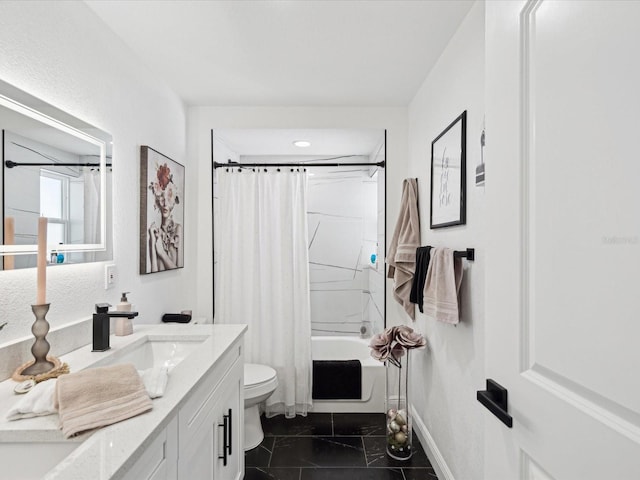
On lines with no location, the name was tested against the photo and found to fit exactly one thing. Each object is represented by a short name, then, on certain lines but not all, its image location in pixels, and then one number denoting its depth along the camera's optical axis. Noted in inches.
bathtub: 110.2
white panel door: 21.0
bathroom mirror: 48.3
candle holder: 46.1
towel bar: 63.9
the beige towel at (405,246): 94.8
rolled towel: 40.6
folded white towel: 35.1
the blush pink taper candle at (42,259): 46.6
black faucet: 58.1
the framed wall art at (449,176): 68.9
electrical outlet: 69.2
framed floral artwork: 82.4
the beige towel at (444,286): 67.8
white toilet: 90.4
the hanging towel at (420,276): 80.4
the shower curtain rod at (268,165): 110.6
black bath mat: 110.1
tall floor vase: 88.4
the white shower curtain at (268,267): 110.6
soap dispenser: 66.8
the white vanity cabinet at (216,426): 45.2
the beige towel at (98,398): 33.9
